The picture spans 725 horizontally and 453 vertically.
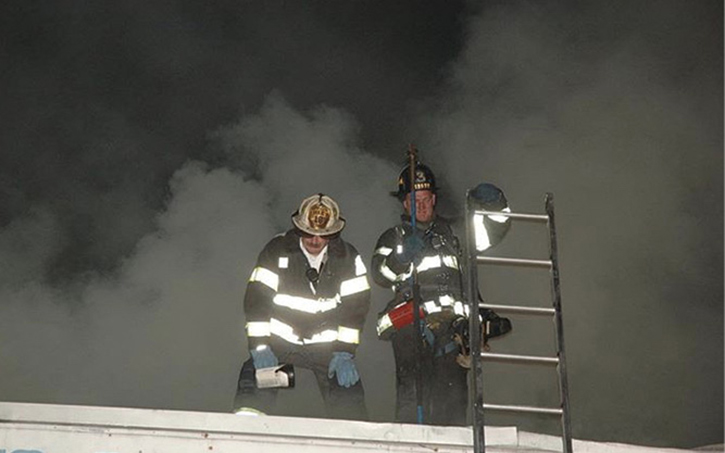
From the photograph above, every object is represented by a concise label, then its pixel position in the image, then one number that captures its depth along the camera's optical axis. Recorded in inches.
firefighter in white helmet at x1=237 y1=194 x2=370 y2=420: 397.7
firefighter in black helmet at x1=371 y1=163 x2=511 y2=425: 406.3
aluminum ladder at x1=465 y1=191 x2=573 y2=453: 246.7
